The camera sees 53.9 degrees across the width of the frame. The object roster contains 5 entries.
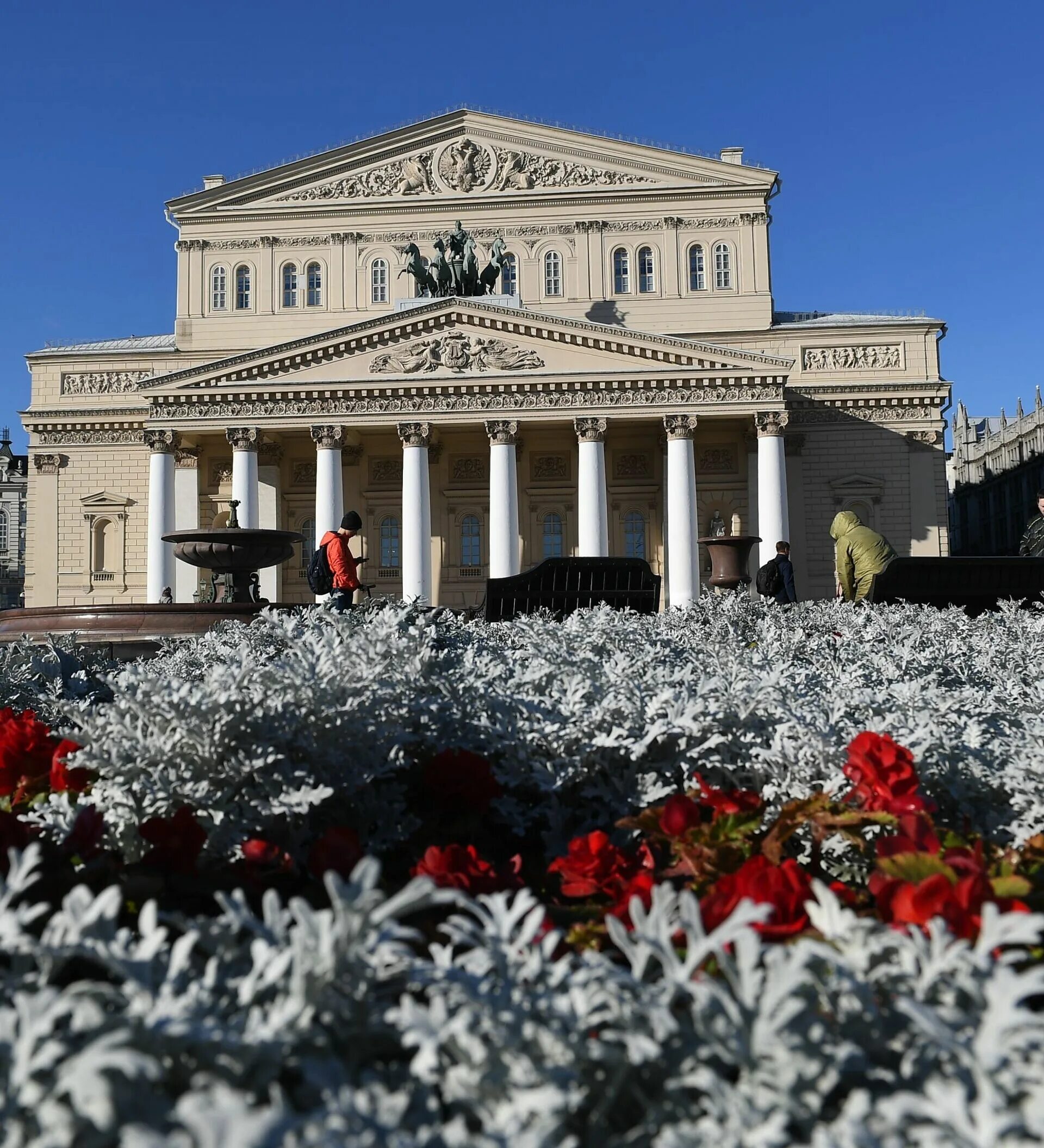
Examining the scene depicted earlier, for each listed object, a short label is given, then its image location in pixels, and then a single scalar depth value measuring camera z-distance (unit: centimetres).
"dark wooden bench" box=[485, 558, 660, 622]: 1169
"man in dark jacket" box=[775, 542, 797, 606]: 1431
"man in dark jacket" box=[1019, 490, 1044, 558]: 1198
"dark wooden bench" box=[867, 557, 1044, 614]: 1074
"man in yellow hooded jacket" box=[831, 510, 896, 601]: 1119
